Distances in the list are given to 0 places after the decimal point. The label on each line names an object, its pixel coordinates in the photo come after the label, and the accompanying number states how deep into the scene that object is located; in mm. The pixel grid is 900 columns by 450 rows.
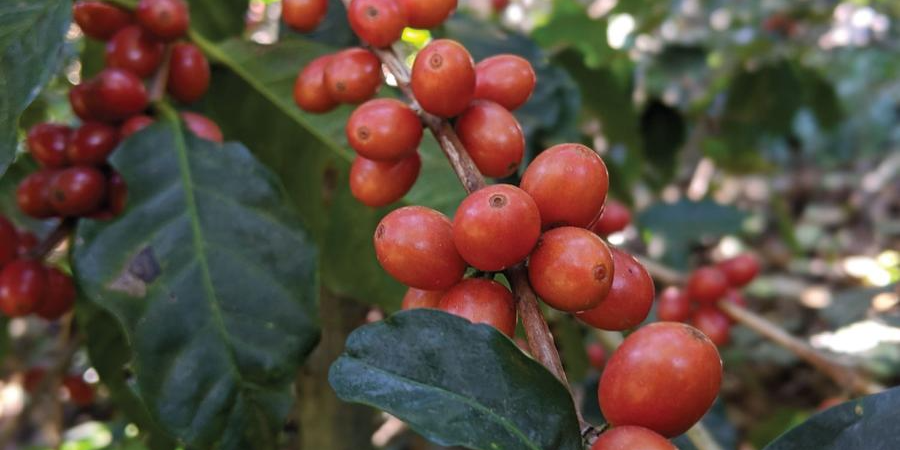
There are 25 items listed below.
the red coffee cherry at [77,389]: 456
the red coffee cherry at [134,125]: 250
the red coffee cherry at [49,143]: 252
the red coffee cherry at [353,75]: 215
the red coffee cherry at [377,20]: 210
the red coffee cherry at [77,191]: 237
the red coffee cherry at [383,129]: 195
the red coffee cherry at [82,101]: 247
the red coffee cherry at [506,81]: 207
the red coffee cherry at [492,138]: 195
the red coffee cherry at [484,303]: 169
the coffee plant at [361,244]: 164
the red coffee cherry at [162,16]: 251
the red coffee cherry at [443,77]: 190
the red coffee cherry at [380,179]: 206
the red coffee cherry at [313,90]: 225
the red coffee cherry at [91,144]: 245
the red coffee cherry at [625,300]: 177
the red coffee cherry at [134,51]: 253
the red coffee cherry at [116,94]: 243
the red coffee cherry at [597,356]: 473
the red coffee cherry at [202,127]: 253
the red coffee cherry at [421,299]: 185
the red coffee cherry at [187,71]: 260
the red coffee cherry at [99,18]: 258
